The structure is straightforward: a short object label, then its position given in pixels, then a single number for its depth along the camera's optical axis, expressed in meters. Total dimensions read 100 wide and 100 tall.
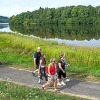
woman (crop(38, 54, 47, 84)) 7.61
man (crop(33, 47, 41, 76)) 8.25
